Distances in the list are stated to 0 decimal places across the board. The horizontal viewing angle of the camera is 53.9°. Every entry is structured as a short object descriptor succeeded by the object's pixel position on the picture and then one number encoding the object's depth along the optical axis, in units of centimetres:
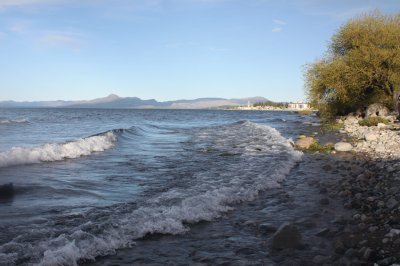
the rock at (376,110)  3912
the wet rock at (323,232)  717
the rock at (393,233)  651
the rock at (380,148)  1725
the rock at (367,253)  586
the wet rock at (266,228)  752
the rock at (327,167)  1438
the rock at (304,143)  2199
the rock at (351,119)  3996
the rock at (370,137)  2171
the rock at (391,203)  812
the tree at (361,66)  3825
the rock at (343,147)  1942
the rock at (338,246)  629
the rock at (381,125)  2950
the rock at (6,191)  1037
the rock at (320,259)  592
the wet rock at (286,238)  662
